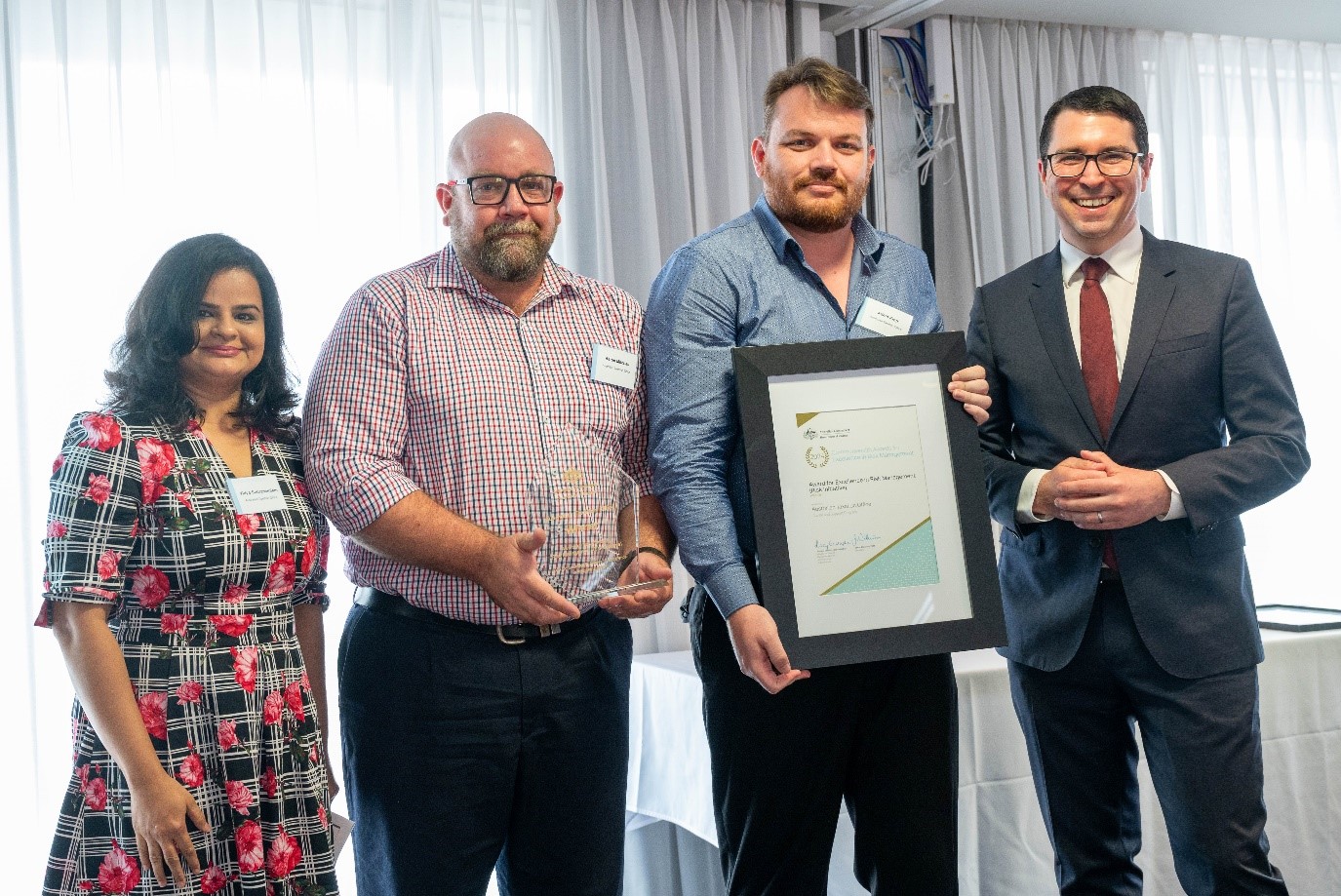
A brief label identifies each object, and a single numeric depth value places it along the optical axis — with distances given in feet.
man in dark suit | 7.14
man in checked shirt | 6.73
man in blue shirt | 6.68
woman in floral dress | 6.36
